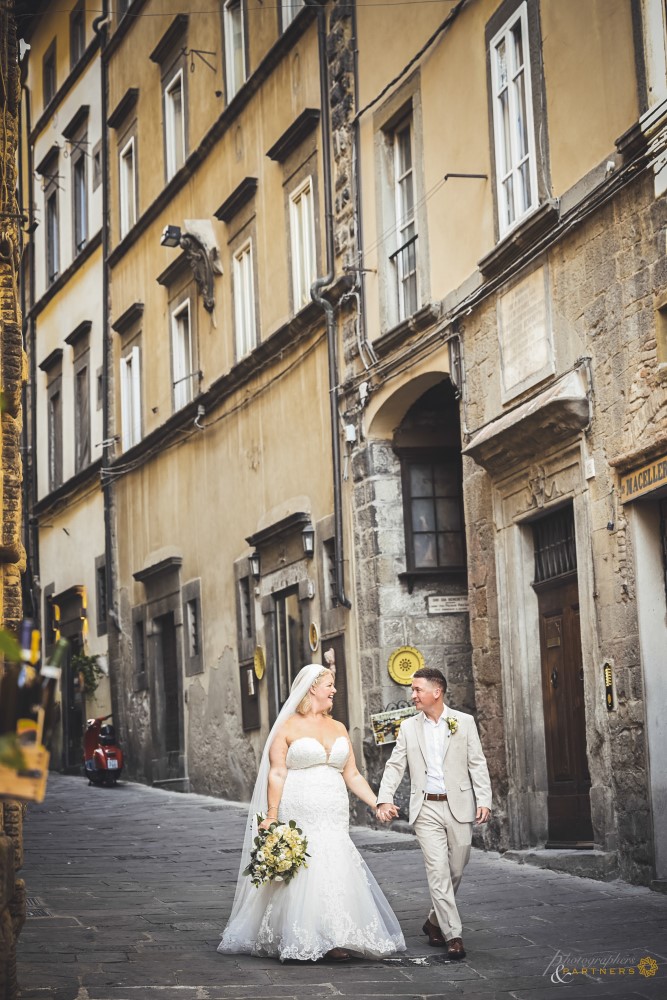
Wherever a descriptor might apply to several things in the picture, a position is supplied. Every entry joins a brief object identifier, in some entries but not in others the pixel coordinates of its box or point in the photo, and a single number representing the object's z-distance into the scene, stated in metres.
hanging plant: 25.83
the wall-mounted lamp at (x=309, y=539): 17.91
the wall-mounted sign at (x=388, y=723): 15.73
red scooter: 22.75
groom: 9.12
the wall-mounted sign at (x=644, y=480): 10.97
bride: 9.11
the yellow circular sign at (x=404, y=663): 15.97
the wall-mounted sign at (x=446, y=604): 16.33
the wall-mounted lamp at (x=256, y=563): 19.70
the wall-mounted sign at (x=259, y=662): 19.27
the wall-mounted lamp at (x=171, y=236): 20.97
